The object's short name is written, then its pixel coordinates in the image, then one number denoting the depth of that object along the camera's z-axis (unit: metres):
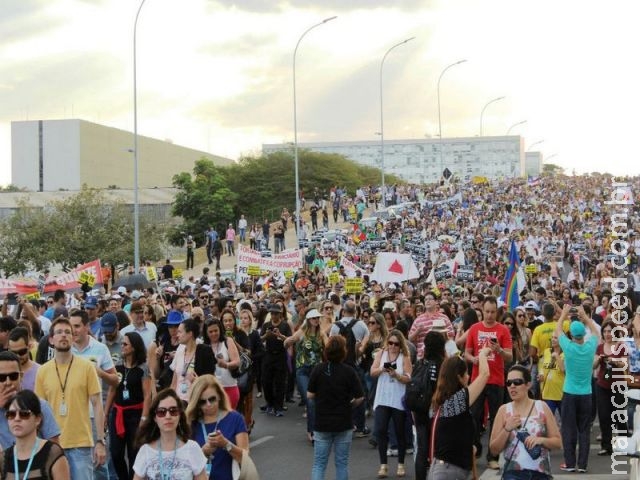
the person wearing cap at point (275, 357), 15.72
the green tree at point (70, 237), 52.16
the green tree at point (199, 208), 68.56
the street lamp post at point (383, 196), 61.94
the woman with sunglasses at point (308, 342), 14.05
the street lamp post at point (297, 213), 45.41
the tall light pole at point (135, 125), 34.91
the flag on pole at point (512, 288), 20.08
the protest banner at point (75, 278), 24.23
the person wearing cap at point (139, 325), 12.38
